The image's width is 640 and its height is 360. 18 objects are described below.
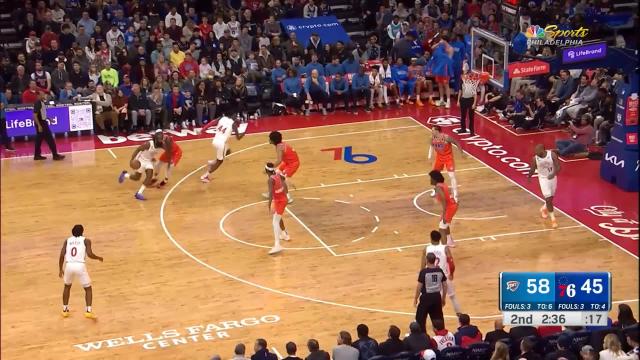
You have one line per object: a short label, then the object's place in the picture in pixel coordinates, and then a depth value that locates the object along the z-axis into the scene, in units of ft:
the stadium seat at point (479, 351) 52.95
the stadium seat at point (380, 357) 51.76
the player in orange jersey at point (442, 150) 80.32
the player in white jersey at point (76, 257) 63.21
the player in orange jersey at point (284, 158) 77.61
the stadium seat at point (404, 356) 52.31
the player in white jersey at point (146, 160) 82.84
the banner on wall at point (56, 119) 96.48
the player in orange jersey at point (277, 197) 71.05
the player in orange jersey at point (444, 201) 68.59
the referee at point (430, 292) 59.47
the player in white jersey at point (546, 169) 75.57
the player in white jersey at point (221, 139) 85.92
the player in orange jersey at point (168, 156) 83.36
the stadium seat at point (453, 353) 52.85
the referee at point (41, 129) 89.76
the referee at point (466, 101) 95.61
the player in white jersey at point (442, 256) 61.46
